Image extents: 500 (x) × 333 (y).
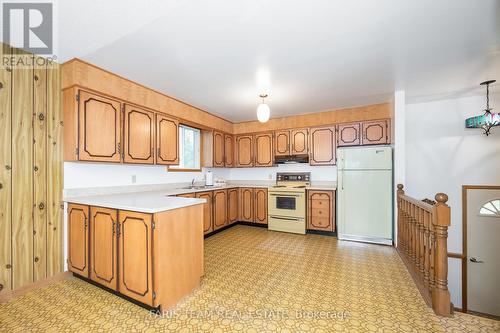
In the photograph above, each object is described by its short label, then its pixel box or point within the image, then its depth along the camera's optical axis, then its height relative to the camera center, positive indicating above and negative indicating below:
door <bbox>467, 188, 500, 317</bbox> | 3.56 -1.44
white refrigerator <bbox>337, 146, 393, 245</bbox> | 3.44 -0.49
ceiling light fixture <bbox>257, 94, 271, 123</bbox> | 2.92 +0.73
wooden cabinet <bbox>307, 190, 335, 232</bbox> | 3.94 -0.85
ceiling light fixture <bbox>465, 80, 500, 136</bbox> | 2.87 +0.62
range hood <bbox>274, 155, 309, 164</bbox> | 4.46 +0.14
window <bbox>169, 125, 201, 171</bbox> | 4.22 +0.36
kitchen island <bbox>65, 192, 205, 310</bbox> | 1.77 -0.73
